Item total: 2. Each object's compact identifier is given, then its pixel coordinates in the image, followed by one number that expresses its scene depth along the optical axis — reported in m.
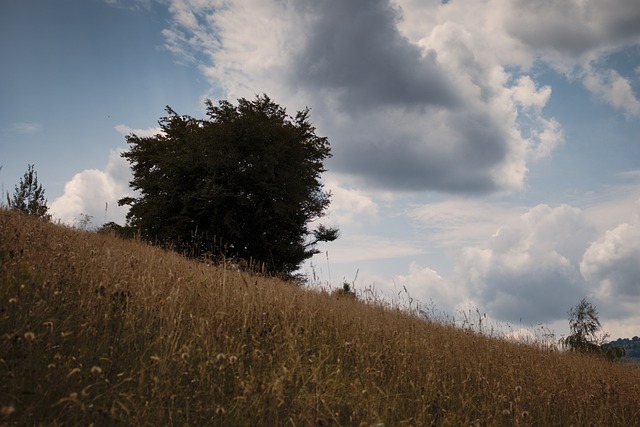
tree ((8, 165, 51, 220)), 23.10
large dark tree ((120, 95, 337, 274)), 18.86
